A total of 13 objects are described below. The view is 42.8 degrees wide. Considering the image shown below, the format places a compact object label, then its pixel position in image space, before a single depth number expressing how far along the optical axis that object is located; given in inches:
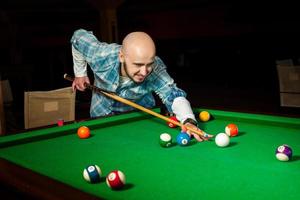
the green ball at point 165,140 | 67.1
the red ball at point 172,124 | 85.7
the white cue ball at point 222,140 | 66.0
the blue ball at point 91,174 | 49.6
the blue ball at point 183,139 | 68.4
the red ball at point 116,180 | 46.8
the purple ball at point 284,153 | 57.0
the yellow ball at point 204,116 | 88.2
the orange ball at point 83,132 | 75.1
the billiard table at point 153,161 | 46.8
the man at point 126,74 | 84.2
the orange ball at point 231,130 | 72.9
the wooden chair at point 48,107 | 115.2
